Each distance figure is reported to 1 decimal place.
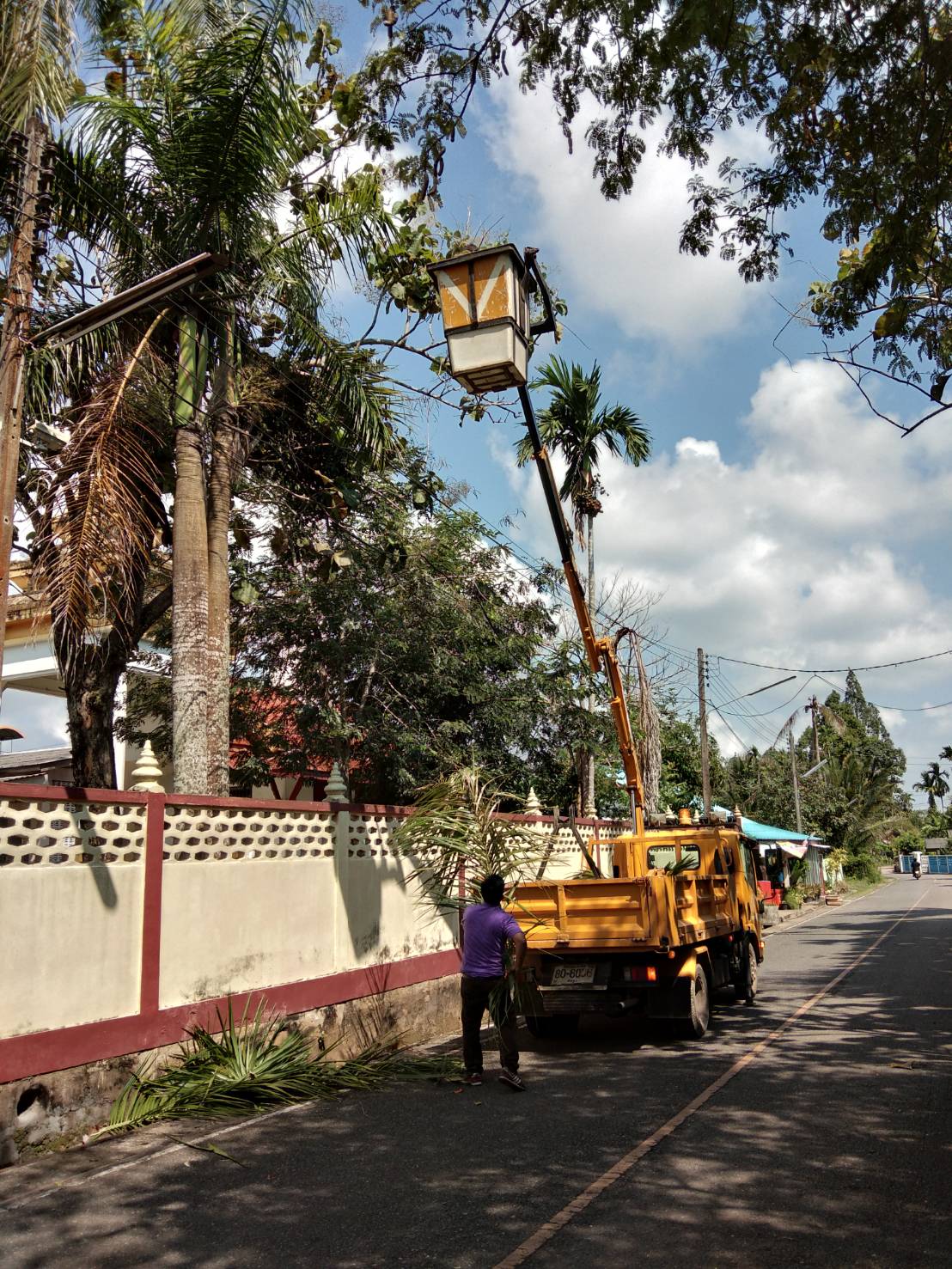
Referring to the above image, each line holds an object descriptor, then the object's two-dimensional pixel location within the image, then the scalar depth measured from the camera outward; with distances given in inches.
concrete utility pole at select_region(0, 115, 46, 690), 259.8
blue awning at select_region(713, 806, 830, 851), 1240.8
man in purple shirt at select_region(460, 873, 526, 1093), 318.3
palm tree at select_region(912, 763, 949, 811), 4744.3
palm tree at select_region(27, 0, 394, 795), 327.3
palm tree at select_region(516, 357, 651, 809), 711.1
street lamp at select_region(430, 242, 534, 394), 271.1
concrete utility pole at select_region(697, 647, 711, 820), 1069.2
